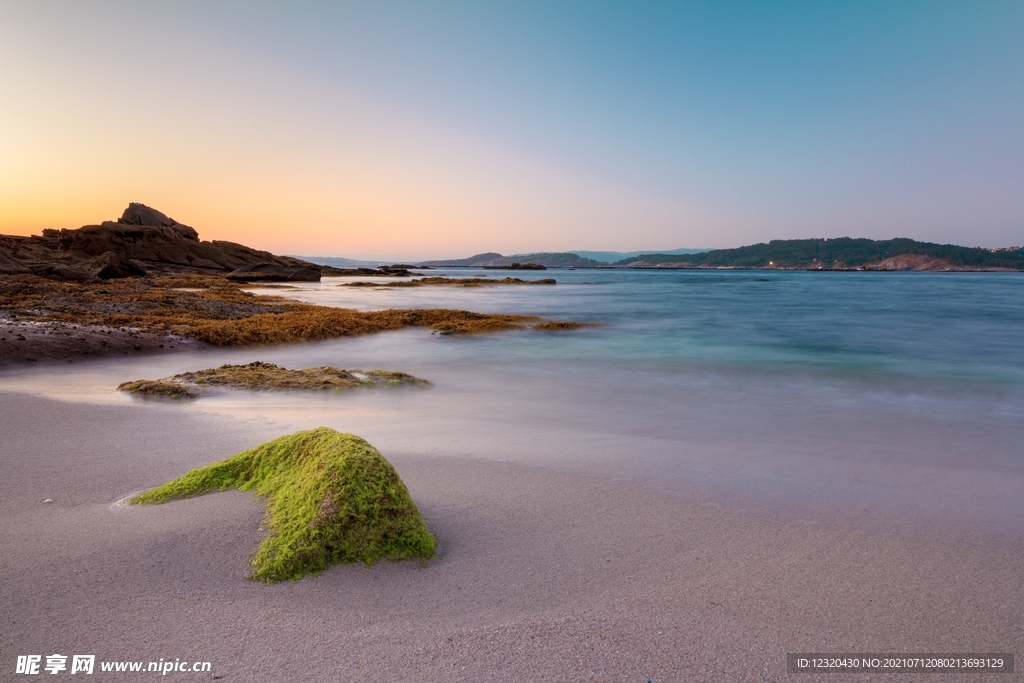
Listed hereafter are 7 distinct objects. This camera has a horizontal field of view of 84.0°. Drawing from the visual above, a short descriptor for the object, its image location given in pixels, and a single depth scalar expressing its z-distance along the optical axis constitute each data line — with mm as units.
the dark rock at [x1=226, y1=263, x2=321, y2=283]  45019
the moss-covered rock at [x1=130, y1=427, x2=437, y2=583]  2795
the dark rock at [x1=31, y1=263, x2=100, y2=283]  24703
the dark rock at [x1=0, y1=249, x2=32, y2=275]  23547
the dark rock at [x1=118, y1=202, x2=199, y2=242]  55125
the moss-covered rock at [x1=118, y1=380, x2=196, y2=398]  7082
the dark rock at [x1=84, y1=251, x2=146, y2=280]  30359
